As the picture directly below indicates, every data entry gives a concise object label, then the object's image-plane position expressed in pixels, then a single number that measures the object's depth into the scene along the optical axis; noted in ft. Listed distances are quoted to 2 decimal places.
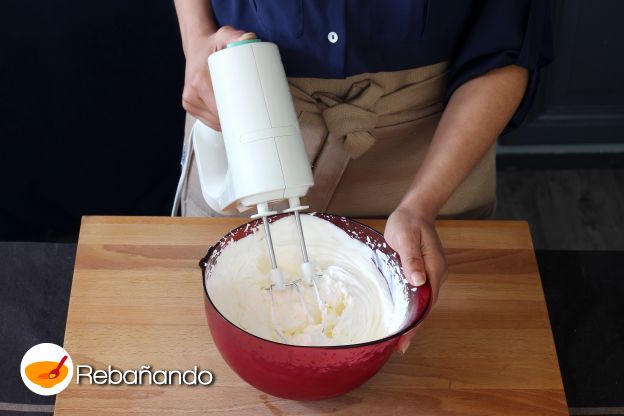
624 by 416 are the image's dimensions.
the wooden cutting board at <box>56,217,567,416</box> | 3.02
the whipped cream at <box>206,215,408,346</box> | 3.00
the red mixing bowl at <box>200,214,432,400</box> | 2.60
